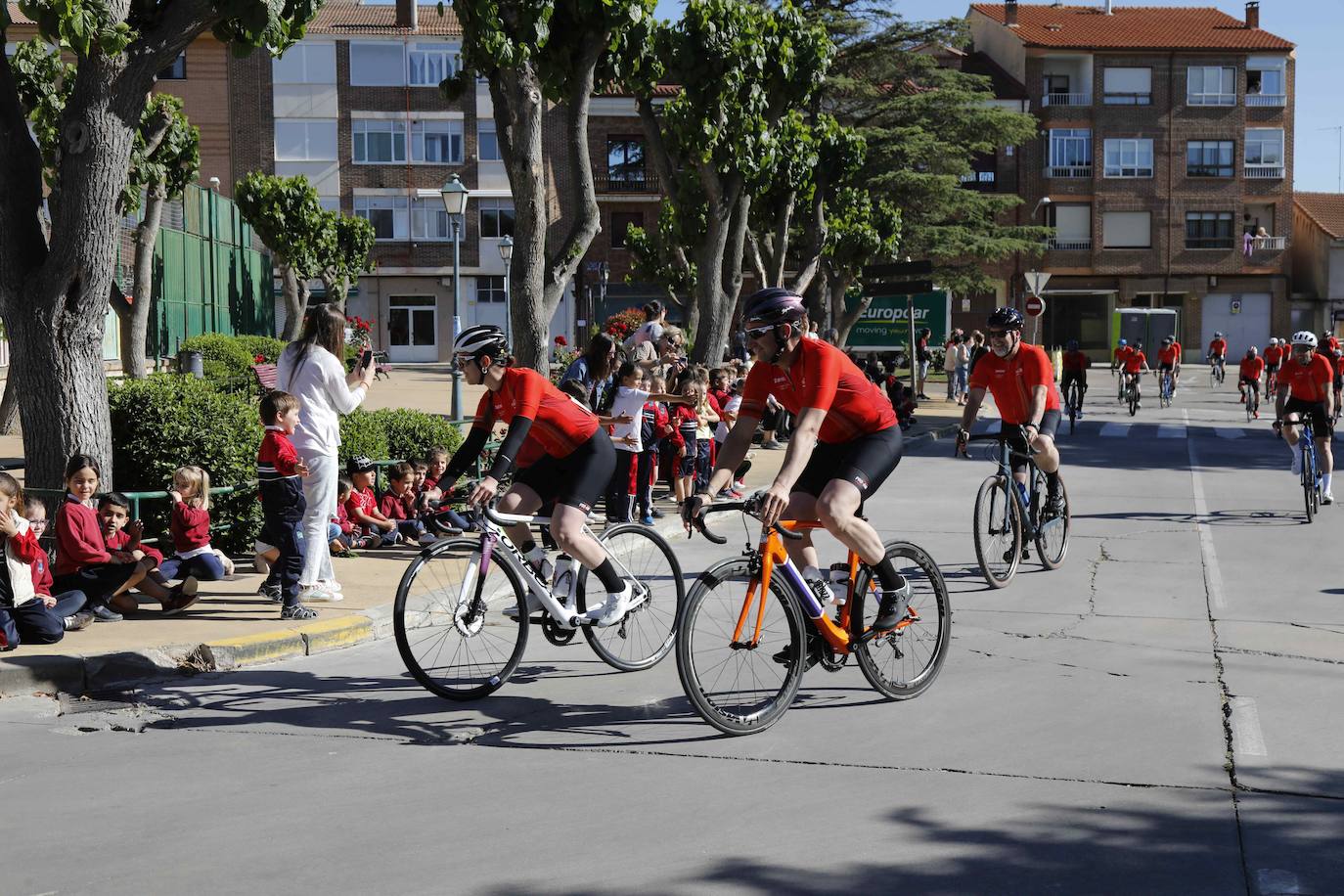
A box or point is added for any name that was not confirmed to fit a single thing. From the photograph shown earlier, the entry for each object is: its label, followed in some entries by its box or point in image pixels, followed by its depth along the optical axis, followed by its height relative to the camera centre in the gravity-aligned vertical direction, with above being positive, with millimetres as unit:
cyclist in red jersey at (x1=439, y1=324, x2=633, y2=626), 6949 -446
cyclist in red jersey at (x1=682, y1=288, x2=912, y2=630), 6305 -329
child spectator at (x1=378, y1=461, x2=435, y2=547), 11641 -1154
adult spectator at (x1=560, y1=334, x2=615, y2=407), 12617 -2
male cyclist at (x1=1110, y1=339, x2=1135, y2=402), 33000 +82
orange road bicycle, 5930 -1143
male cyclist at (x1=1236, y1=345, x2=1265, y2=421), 31625 -330
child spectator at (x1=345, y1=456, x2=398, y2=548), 11289 -1126
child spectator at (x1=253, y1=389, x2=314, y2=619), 8445 -741
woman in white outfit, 8844 -250
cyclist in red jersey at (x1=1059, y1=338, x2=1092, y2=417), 27734 -203
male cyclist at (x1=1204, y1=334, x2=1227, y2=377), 47750 +150
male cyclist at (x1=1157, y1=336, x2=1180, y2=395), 36406 -13
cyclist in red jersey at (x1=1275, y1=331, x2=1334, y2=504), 14852 -386
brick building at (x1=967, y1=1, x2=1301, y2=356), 66812 +8514
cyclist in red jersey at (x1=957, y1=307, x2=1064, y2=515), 10531 -225
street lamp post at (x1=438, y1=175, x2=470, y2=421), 24875 +2732
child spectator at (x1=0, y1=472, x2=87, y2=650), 7512 -1167
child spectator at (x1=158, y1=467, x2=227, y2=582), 8828 -999
